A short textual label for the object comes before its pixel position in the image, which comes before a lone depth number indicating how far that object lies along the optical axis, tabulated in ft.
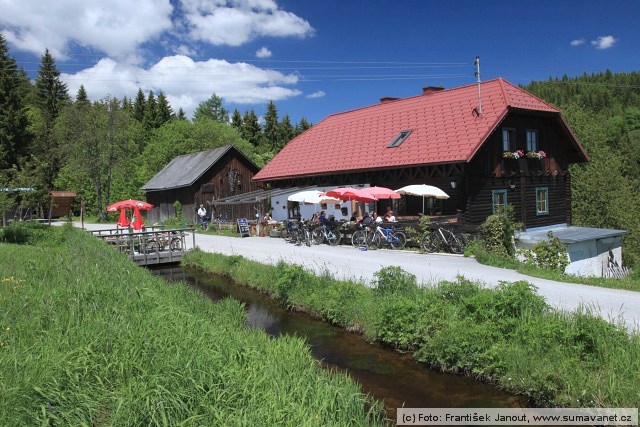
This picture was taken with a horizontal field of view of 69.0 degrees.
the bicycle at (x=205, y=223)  102.09
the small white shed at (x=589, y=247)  57.47
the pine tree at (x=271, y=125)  214.28
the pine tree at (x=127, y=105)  223.10
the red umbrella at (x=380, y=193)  61.52
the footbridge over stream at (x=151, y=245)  61.11
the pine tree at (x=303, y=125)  228.02
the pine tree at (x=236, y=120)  221.66
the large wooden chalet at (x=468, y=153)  63.00
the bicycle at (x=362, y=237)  60.23
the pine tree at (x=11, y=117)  134.51
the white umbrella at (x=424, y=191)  59.36
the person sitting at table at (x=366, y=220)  63.01
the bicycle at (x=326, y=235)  65.87
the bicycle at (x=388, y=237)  58.34
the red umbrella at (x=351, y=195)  60.75
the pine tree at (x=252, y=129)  210.79
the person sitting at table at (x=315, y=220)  68.19
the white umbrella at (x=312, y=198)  69.05
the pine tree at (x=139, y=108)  215.10
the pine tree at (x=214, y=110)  243.60
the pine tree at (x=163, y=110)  203.62
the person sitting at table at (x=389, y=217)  62.27
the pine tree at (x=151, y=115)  201.67
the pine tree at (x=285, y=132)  213.87
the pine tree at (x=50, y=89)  192.54
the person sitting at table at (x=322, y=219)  67.41
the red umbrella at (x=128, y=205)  70.69
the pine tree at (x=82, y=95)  221.97
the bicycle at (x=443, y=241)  52.85
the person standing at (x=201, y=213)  111.04
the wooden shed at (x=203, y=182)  119.44
